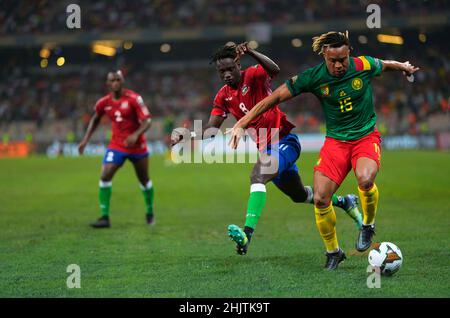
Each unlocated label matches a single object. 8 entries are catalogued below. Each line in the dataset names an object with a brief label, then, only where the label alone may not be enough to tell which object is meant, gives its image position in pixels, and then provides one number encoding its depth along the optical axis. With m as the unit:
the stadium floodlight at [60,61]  50.15
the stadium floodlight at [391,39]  44.69
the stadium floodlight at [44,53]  49.04
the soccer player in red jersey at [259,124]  8.38
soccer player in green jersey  7.61
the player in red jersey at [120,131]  12.91
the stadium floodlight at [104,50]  49.97
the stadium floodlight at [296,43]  47.47
